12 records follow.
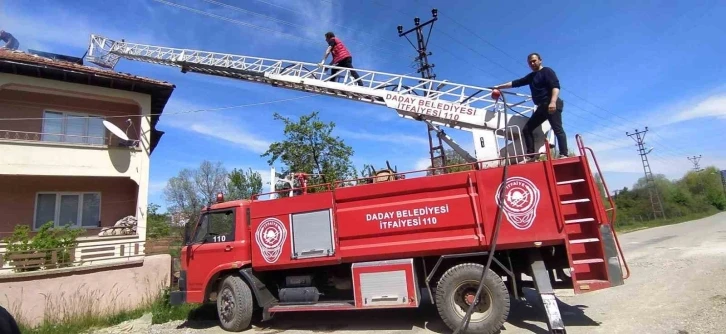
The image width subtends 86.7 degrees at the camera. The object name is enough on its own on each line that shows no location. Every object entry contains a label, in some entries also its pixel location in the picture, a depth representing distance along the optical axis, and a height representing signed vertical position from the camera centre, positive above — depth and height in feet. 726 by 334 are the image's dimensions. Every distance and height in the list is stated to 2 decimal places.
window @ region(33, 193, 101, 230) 40.70 +6.48
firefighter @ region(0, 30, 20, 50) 51.11 +30.84
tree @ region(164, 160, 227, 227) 143.17 +25.87
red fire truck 18.20 -0.37
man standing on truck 19.99 +6.66
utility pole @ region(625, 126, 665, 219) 151.94 +10.03
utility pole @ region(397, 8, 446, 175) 63.31 +31.37
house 38.42 +12.27
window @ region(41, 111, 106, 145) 41.29 +15.34
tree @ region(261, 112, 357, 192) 65.87 +16.42
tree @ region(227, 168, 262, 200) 91.09 +16.42
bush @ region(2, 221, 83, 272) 30.91 +2.18
